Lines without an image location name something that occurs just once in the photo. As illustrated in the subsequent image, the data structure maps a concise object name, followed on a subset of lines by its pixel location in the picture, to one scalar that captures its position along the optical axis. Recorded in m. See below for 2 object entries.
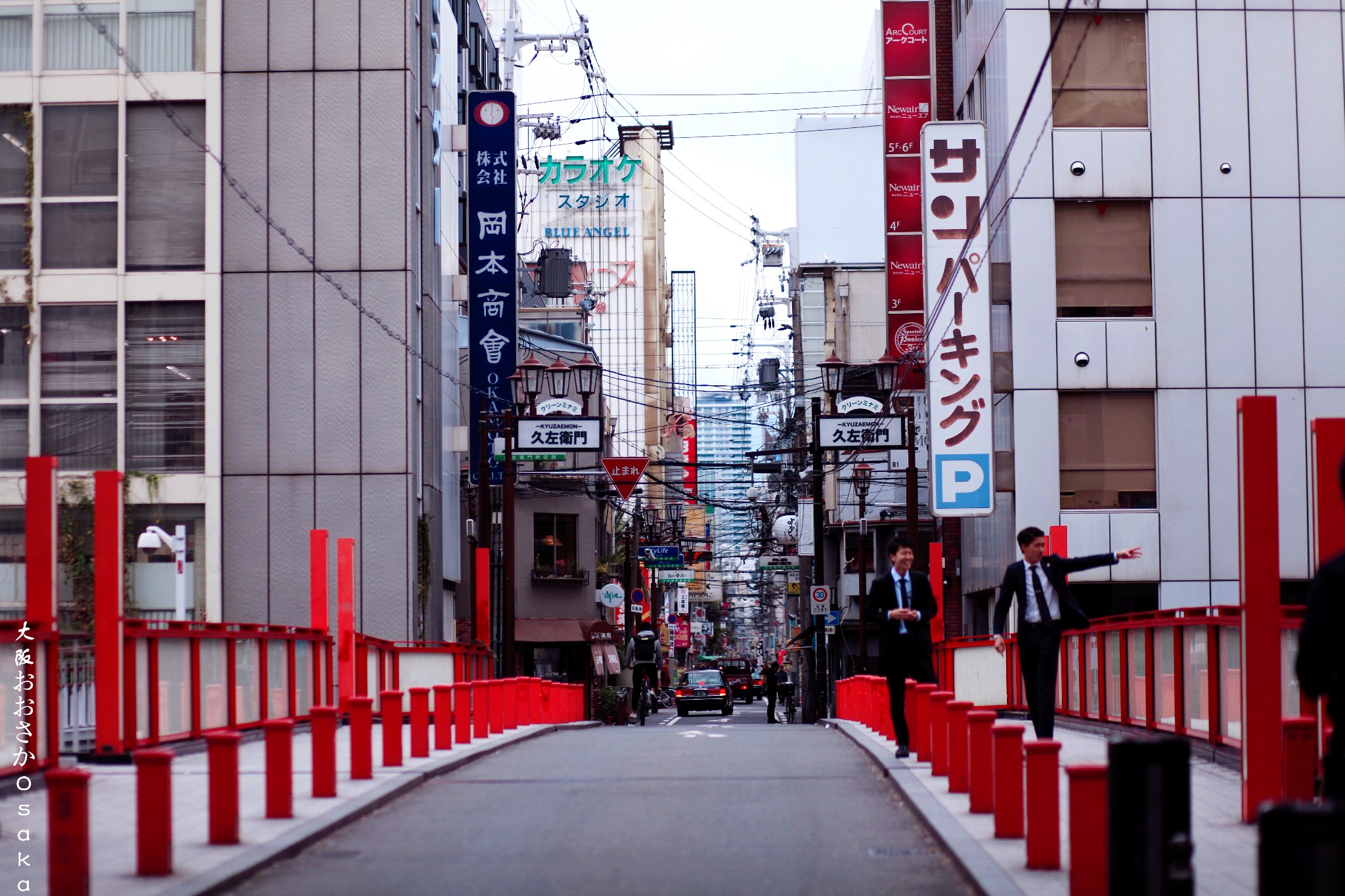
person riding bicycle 59.38
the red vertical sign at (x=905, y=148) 38.03
